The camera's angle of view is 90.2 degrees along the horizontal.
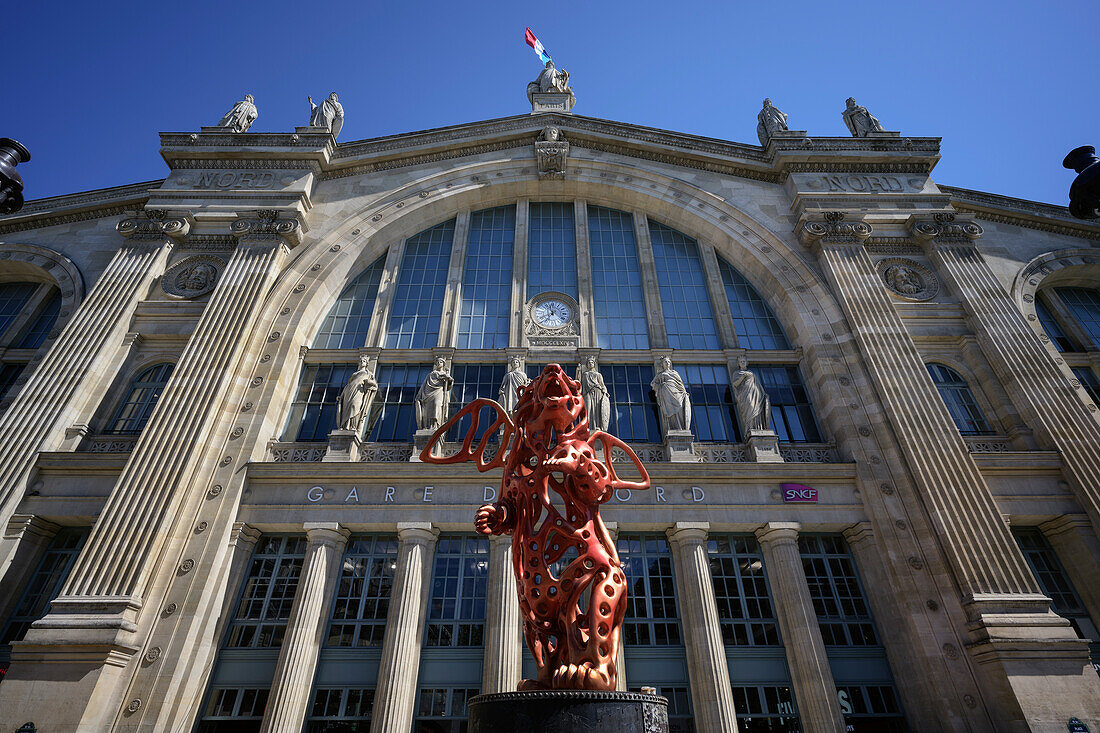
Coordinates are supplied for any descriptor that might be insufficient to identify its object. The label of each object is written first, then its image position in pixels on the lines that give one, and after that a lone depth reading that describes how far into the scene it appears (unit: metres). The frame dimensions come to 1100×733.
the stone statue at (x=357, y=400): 18.34
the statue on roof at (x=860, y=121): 25.97
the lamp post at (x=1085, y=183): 9.52
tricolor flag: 29.80
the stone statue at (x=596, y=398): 18.11
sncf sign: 16.73
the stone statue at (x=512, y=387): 18.39
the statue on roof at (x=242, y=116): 25.19
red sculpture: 7.69
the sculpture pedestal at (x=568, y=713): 6.38
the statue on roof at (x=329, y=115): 25.89
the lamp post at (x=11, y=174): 9.53
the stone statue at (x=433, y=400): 18.25
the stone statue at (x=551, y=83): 29.29
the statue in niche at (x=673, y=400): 18.34
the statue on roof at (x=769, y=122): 26.26
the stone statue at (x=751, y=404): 18.41
